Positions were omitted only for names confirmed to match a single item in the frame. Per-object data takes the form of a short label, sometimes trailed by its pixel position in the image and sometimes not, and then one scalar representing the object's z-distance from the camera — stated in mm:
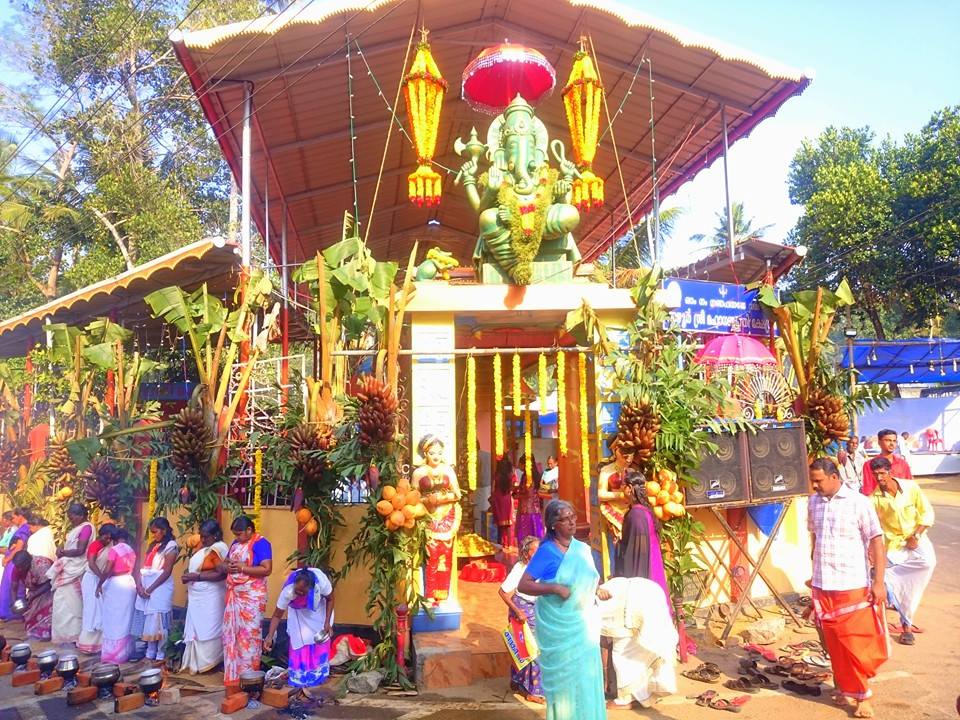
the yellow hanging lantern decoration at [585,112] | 8445
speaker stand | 6500
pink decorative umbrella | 8492
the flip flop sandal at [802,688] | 5270
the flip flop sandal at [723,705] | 5035
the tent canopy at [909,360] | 21016
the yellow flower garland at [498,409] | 6465
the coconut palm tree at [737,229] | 31236
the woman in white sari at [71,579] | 7344
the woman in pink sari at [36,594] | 7750
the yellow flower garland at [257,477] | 6504
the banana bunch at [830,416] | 7254
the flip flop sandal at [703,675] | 5609
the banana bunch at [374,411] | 5898
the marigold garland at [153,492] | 7219
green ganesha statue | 7105
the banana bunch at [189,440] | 6574
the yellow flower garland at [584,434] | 6727
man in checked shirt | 4914
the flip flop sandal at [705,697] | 5156
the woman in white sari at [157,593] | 6582
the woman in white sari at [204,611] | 6141
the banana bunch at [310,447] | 6180
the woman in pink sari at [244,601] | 5766
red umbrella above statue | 8078
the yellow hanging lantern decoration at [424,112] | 8133
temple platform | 5586
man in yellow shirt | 6688
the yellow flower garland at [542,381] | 6822
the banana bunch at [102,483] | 7707
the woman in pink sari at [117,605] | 6582
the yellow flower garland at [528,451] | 6685
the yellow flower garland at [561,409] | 6566
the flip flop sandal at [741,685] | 5422
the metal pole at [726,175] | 10328
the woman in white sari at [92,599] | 6836
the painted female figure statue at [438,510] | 6070
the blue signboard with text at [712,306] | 9508
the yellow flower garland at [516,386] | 6062
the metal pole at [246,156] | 8562
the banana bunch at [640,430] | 6047
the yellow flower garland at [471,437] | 6352
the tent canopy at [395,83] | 8219
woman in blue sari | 4012
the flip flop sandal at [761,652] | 6083
